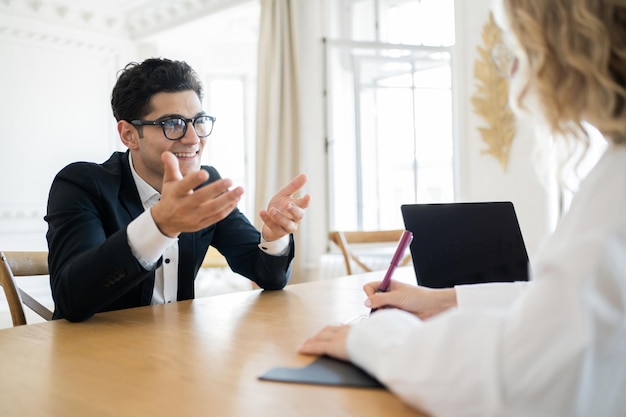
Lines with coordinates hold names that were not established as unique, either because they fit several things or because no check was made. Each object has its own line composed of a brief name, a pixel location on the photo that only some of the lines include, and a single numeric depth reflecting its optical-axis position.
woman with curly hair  0.53
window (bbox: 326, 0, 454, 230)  4.36
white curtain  4.77
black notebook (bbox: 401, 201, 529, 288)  1.45
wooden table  0.70
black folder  0.75
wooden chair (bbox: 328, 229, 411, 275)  3.00
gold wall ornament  3.87
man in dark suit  1.19
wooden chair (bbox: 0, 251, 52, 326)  1.54
